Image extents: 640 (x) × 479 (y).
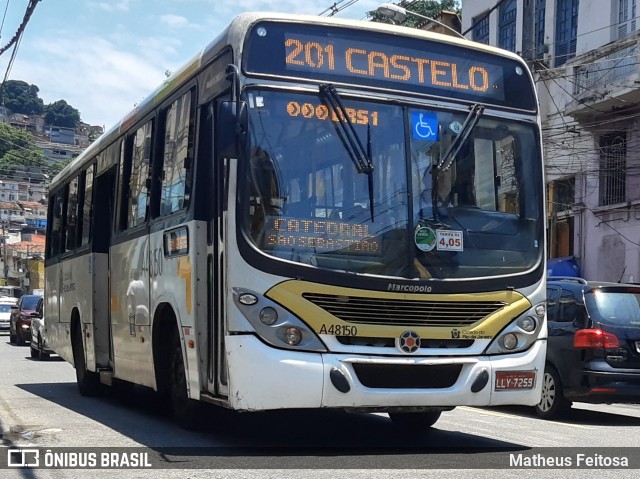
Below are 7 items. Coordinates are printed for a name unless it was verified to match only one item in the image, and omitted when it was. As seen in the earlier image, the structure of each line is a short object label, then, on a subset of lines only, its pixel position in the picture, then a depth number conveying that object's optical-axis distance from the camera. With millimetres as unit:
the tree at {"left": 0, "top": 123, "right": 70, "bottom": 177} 77125
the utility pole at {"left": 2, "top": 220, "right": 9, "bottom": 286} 80250
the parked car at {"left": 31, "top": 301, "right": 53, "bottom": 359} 22302
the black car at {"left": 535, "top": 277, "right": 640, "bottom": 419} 10883
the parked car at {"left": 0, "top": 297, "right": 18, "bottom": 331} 41281
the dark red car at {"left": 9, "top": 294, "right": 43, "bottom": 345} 30766
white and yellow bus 7156
